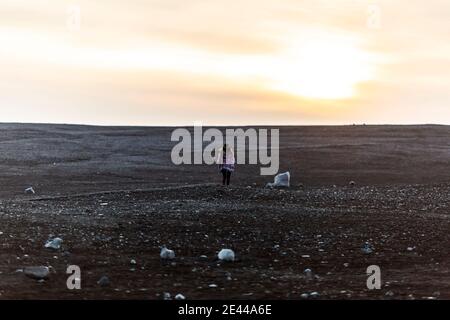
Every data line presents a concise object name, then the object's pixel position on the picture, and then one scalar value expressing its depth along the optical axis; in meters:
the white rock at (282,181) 32.25
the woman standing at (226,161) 27.64
